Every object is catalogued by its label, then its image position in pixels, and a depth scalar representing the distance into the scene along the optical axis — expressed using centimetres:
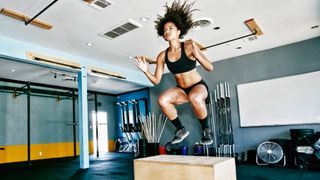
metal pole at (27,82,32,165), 759
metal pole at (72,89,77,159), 894
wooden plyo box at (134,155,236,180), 186
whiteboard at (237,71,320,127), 586
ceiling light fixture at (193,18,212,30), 472
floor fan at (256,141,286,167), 538
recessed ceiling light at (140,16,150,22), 452
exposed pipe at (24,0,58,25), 373
